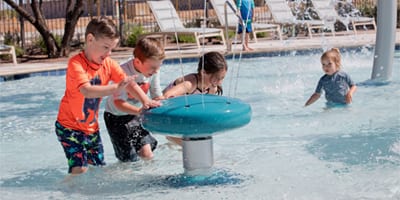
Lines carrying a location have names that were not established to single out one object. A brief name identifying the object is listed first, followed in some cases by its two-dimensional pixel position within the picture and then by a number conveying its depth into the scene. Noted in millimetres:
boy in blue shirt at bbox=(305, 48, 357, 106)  7523
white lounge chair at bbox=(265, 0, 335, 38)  17969
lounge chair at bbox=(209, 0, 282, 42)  17006
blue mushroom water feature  4395
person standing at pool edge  15086
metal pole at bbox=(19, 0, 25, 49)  17544
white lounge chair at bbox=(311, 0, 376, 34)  18292
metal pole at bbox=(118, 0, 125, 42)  18438
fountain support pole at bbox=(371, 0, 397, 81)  9055
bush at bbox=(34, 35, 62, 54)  17245
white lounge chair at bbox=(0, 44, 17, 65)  14640
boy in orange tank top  4578
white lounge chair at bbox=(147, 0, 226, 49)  16195
